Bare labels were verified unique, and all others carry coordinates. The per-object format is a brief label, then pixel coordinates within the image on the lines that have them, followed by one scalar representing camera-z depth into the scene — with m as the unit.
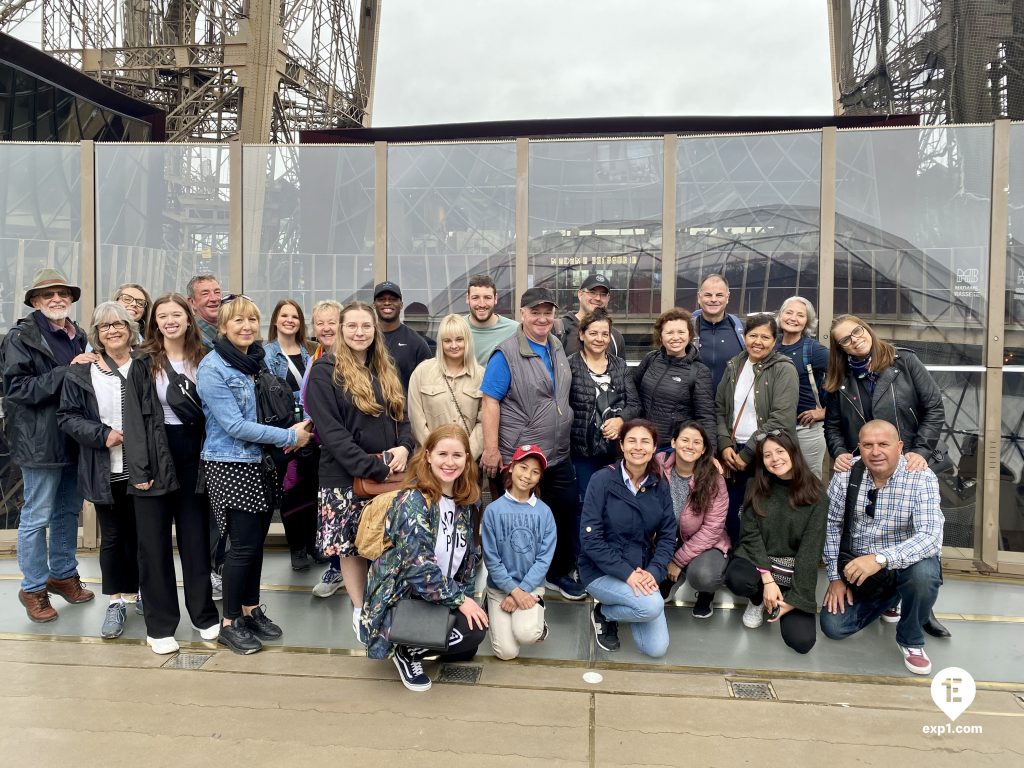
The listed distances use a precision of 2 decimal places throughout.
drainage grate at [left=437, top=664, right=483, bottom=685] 2.95
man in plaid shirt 3.10
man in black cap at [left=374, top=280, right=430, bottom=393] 4.10
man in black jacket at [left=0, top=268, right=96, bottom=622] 3.39
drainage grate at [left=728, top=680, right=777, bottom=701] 2.84
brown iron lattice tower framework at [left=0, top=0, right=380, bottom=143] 21.08
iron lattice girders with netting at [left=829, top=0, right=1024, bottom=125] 16.33
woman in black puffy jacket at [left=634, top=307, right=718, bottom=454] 3.66
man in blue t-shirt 3.50
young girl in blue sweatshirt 3.13
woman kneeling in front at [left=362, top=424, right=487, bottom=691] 2.90
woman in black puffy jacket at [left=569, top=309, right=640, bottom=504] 3.65
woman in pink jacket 3.45
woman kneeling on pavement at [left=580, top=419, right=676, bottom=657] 3.20
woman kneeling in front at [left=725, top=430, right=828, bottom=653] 3.27
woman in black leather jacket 3.46
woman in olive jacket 3.50
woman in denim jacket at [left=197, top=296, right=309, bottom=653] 3.09
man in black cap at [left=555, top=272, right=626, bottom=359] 3.97
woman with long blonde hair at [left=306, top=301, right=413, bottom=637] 3.17
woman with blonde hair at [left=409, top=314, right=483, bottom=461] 3.54
